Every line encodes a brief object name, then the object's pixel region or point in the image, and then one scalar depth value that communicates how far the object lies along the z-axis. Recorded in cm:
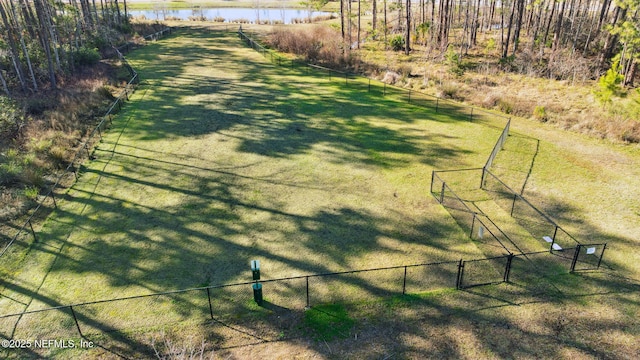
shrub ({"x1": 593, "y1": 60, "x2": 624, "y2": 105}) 2373
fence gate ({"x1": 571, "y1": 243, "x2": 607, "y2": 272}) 1251
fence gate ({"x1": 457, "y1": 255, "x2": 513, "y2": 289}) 1213
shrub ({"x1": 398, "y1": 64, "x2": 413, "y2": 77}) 3488
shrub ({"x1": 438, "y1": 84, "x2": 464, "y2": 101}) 3011
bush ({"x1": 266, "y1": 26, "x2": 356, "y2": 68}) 3969
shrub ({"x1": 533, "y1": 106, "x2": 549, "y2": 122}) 2548
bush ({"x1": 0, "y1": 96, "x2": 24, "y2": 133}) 2119
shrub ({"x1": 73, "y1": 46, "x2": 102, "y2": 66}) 3522
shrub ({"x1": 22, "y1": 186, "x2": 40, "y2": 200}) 1619
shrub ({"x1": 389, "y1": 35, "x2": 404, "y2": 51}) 4407
